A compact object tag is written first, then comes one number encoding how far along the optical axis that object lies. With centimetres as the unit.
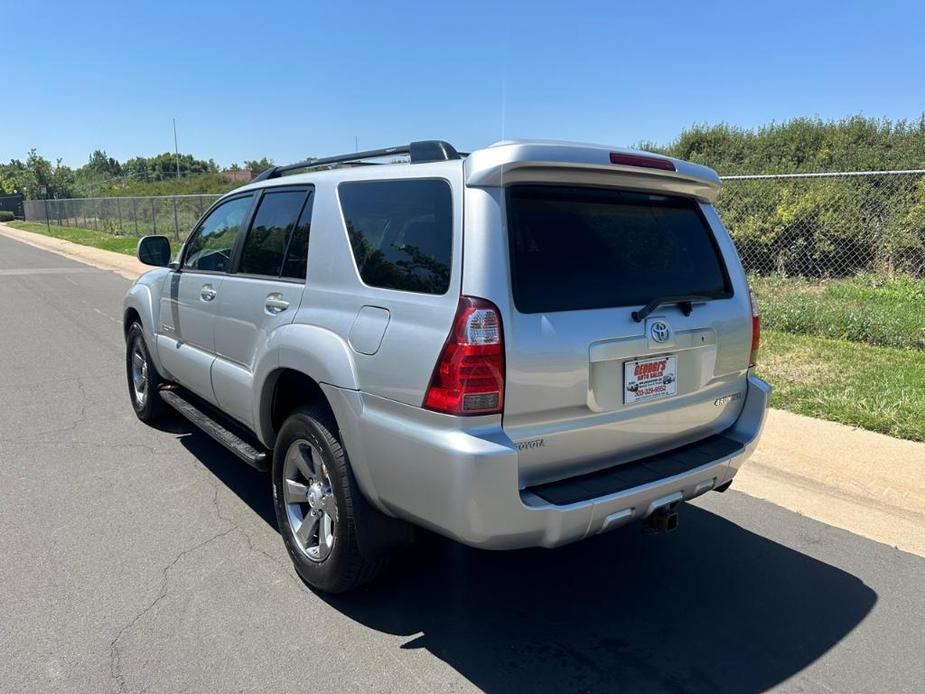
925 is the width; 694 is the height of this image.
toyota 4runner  259
